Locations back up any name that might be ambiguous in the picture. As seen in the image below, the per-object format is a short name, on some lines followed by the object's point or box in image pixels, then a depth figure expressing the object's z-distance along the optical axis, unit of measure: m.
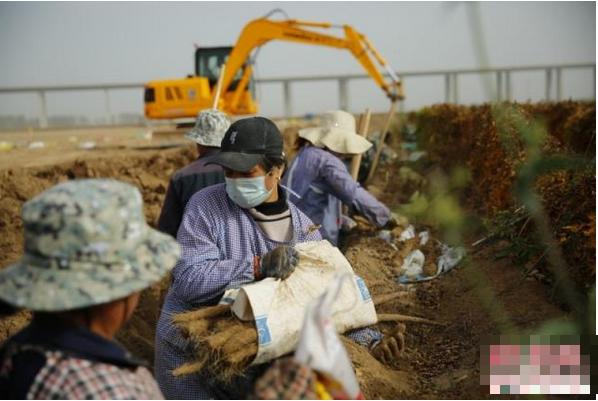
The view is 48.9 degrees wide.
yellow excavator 13.52
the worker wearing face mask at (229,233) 2.86
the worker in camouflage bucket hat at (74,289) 1.57
